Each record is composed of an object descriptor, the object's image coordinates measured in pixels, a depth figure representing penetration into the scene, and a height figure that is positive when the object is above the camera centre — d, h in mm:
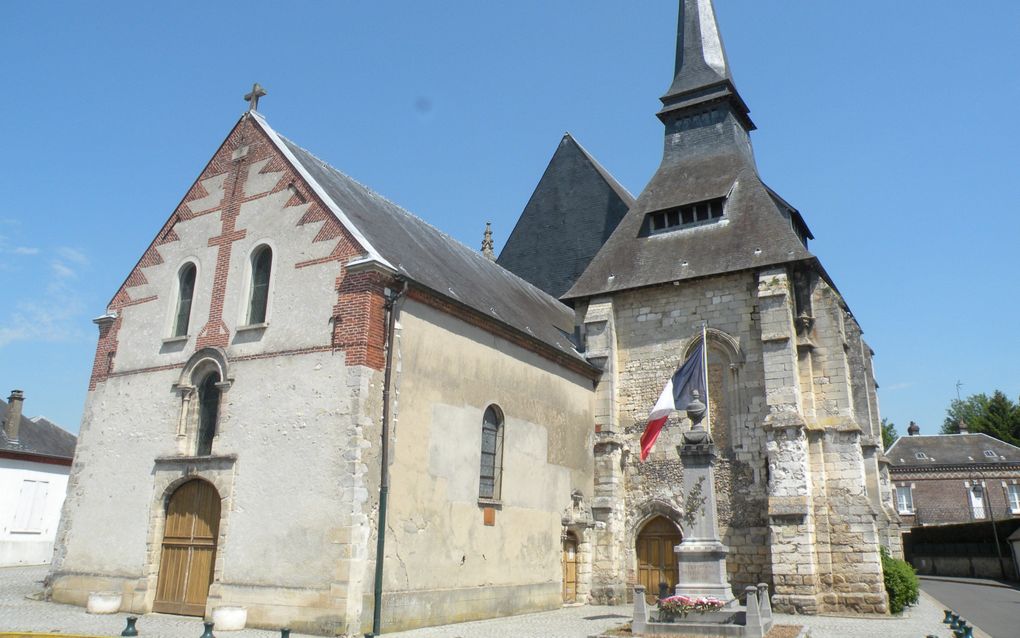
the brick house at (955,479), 41656 +3568
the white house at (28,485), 23766 +1371
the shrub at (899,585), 15148 -859
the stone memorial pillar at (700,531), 11234 +114
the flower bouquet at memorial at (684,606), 10547 -937
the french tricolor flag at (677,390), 13305 +2653
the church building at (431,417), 12094 +2243
